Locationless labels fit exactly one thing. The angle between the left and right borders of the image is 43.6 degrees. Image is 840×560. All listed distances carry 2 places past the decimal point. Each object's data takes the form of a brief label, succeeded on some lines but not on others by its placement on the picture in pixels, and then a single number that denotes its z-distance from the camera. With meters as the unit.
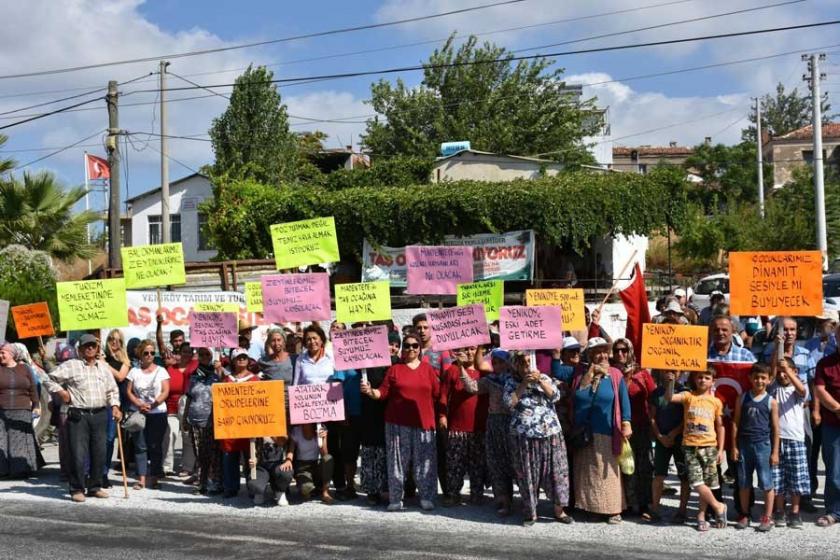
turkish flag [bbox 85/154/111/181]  32.09
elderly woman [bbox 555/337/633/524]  8.86
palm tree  24.78
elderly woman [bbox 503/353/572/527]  8.94
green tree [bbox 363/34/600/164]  52.25
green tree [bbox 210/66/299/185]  40.94
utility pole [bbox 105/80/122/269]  22.34
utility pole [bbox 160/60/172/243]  27.83
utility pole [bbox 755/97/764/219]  45.47
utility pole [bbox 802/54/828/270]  31.03
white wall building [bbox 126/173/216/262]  45.28
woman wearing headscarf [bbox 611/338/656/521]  9.26
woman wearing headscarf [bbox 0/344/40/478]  11.54
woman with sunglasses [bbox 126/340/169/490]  11.18
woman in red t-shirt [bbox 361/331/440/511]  9.64
